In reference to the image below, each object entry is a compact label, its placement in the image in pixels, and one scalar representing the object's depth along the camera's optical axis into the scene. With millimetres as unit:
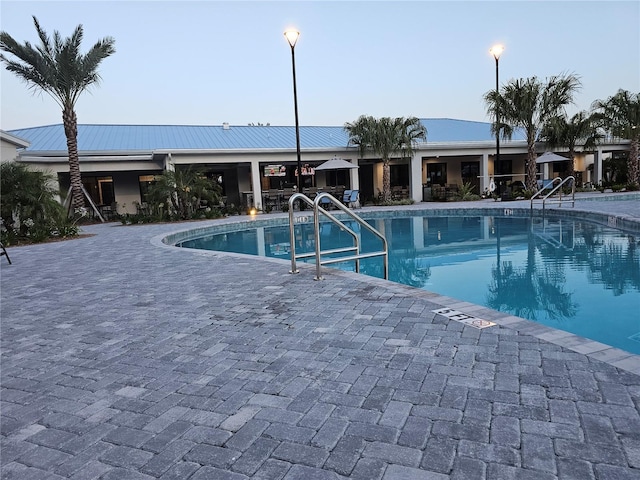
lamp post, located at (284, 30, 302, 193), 15797
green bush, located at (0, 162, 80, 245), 12000
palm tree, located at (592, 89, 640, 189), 21297
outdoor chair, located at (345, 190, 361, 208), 19891
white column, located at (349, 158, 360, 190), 21000
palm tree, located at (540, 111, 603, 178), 21188
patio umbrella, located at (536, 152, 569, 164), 20688
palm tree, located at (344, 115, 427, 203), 19812
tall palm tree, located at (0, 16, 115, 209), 15430
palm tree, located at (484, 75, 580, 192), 18938
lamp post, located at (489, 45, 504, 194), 19714
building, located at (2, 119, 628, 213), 19000
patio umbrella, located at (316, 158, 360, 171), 19406
